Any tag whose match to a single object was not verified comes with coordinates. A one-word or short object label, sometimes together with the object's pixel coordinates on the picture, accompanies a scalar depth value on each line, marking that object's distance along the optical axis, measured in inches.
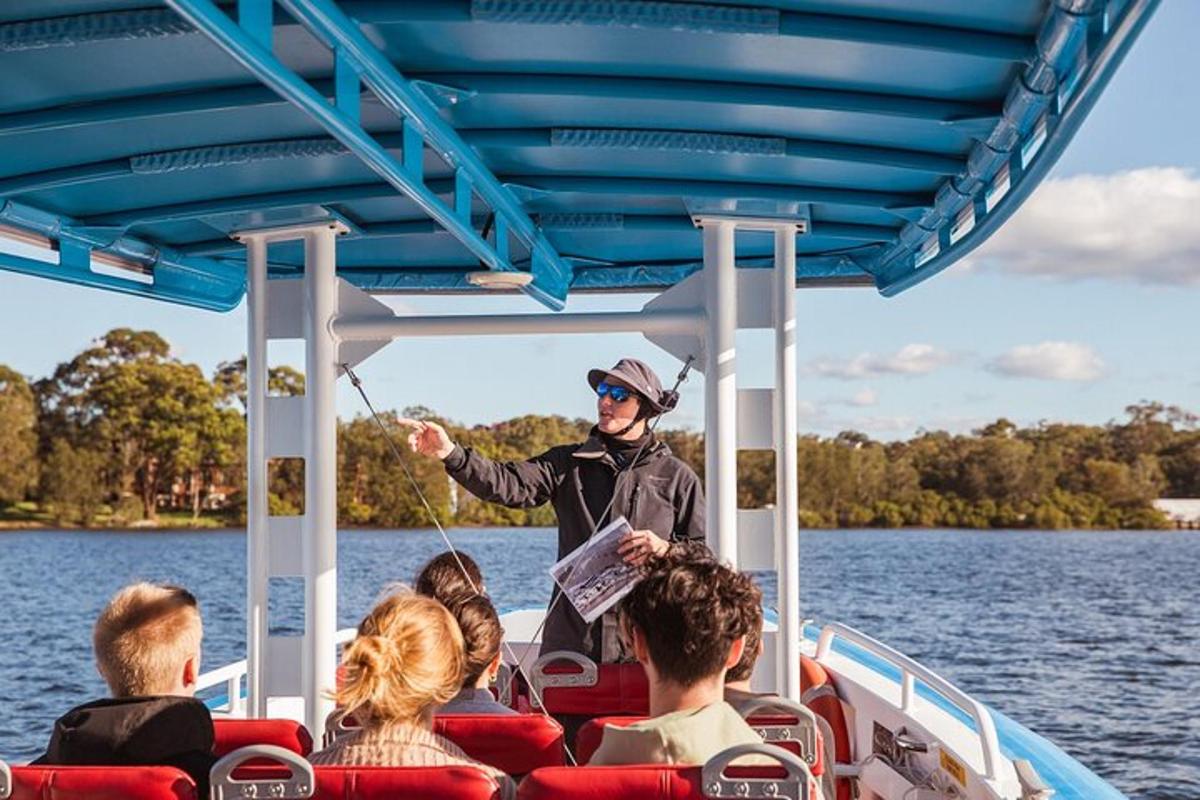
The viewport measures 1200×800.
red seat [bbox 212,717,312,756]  114.9
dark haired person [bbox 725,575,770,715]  109.5
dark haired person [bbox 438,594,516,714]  134.9
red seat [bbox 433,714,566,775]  117.7
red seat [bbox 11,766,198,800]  101.7
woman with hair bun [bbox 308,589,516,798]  105.6
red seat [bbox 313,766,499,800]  99.3
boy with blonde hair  108.9
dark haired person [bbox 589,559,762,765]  104.0
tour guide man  192.9
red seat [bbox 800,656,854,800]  216.8
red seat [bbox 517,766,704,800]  97.0
